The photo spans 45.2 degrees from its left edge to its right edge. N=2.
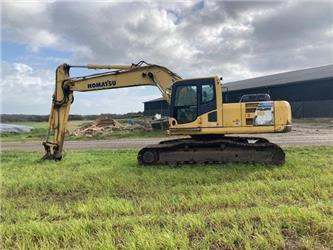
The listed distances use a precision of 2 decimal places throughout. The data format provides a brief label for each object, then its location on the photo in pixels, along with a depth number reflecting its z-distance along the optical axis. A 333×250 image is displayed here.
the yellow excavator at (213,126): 11.52
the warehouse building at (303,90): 40.38
